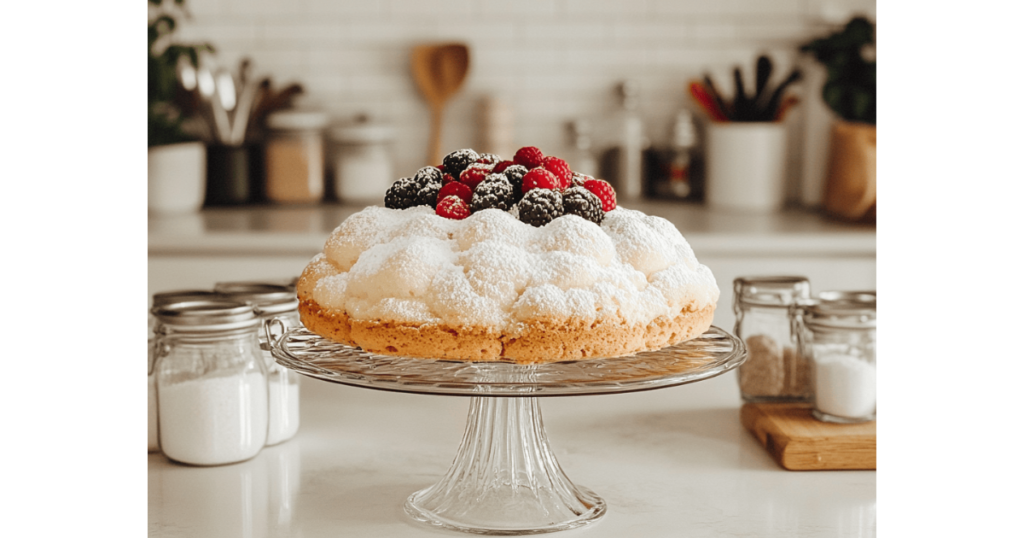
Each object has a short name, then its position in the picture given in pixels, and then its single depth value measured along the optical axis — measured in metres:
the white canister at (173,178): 2.81
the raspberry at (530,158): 1.20
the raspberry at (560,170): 1.17
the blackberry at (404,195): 1.20
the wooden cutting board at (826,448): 1.22
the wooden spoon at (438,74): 3.14
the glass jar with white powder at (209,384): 1.19
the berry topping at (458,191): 1.16
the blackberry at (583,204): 1.12
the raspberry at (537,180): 1.13
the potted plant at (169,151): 2.75
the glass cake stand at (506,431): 1.01
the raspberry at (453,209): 1.13
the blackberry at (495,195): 1.12
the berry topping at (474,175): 1.18
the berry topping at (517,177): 1.15
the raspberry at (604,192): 1.19
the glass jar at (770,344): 1.41
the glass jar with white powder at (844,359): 1.28
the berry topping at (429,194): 1.18
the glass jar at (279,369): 1.29
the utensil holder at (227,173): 3.01
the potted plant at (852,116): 2.73
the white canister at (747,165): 2.94
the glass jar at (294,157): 3.03
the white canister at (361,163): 3.07
